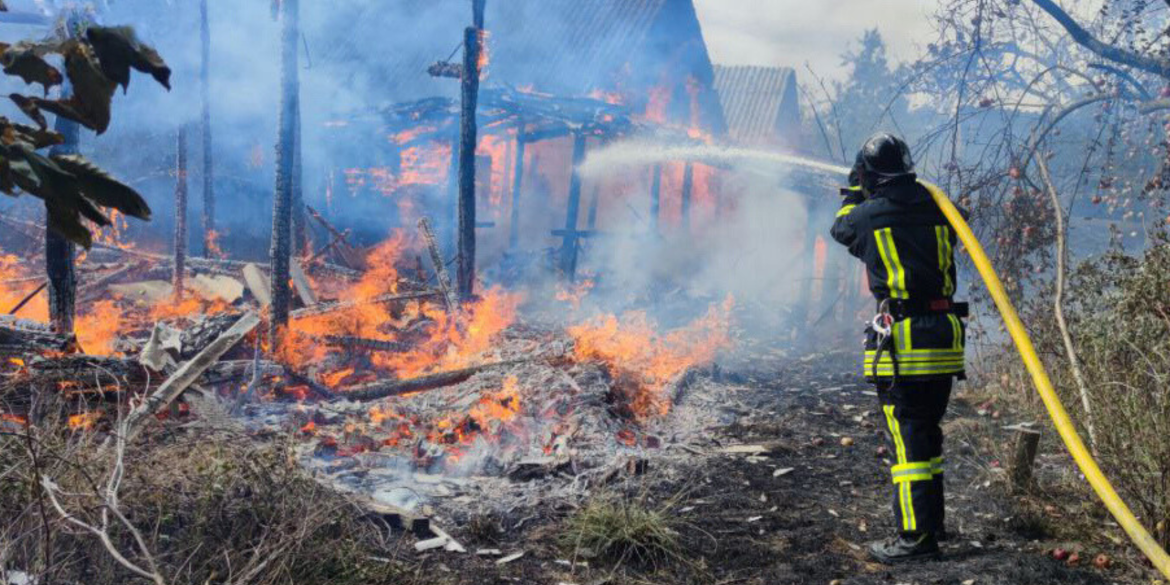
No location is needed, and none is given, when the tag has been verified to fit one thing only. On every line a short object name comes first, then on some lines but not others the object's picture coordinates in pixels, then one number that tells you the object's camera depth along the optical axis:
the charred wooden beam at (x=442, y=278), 11.07
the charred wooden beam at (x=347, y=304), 10.49
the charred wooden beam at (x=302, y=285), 11.44
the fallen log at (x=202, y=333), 7.92
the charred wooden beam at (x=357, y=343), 9.98
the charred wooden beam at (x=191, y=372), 5.67
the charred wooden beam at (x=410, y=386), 8.40
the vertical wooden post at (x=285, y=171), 9.34
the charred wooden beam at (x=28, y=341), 6.55
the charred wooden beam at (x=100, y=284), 11.24
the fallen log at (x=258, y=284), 11.58
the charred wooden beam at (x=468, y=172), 11.41
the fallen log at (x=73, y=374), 5.77
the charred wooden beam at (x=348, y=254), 15.44
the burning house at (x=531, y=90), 19.09
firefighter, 4.34
